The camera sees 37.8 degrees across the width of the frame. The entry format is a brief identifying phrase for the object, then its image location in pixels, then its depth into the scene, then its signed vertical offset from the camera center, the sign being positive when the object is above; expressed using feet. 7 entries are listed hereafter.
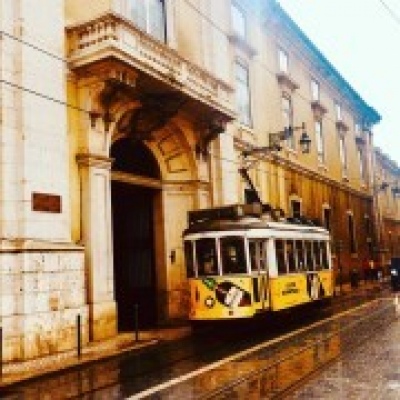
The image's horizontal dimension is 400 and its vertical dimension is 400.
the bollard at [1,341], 34.75 -3.77
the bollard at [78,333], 39.65 -4.08
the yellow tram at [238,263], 44.75 +0.39
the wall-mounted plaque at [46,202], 41.38 +5.37
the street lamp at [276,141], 66.82 +14.74
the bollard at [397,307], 57.39 -4.70
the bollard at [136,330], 45.38 -4.42
